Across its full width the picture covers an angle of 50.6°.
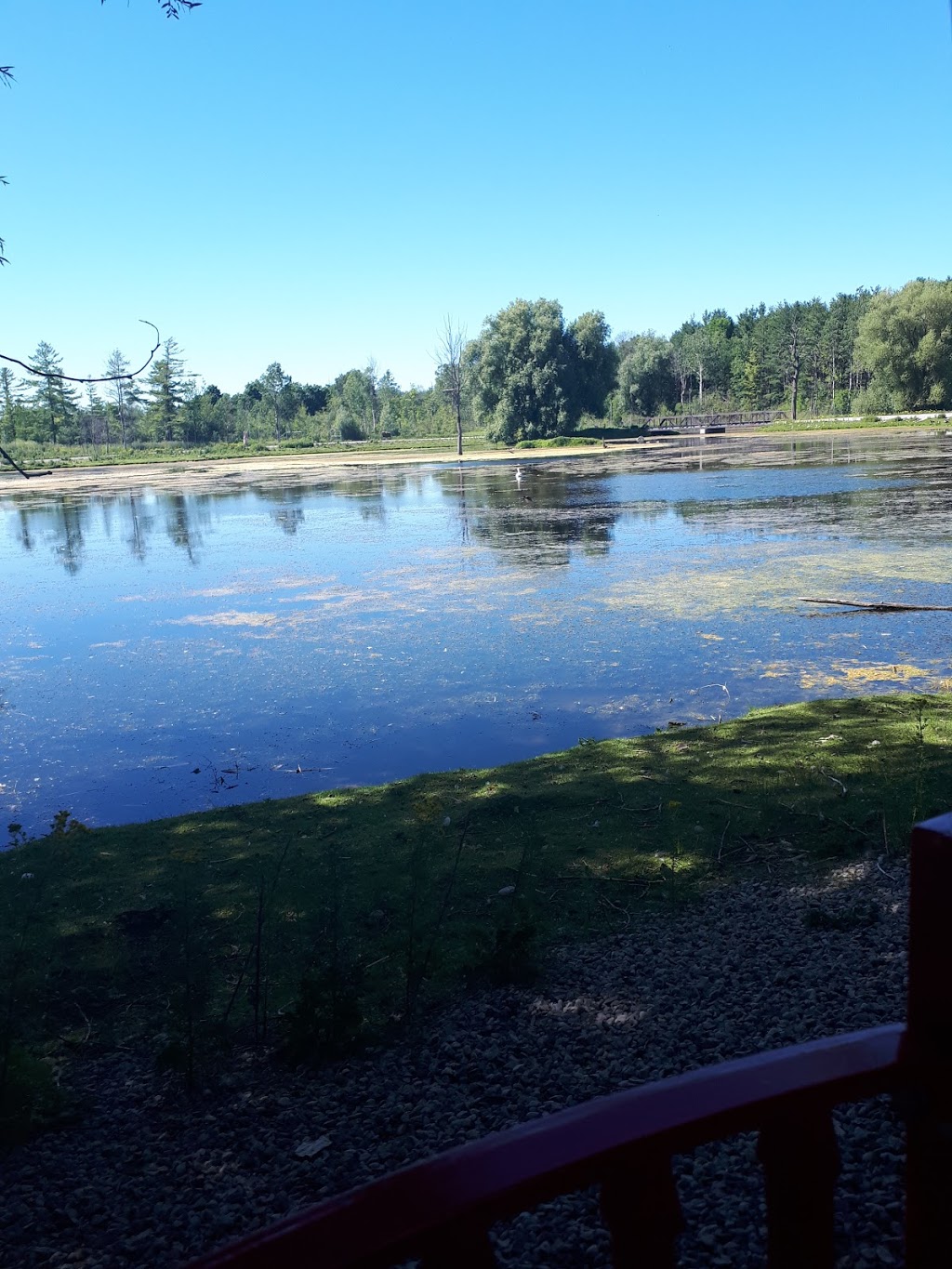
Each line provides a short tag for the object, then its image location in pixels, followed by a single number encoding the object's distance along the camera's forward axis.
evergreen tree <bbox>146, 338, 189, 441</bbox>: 98.50
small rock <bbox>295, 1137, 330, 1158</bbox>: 3.38
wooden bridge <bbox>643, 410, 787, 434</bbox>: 91.56
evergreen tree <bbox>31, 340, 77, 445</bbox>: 88.00
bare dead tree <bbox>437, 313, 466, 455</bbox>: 83.94
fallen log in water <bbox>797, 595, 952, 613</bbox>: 12.66
